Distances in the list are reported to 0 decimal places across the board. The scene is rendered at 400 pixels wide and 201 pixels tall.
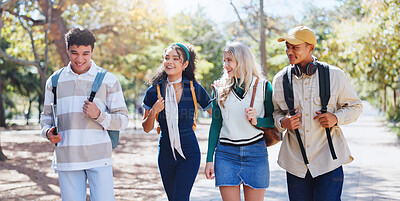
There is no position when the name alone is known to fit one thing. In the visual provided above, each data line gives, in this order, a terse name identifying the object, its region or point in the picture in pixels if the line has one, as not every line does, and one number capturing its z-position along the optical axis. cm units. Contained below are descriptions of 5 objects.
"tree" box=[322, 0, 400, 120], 1170
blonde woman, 366
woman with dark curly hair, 387
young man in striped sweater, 342
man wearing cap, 334
